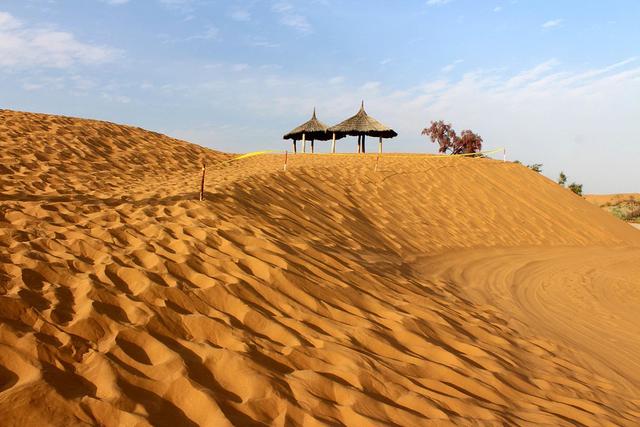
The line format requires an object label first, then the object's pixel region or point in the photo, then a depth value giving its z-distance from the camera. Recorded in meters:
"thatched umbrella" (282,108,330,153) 25.70
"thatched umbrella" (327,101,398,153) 24.50
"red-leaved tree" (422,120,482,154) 35.91
